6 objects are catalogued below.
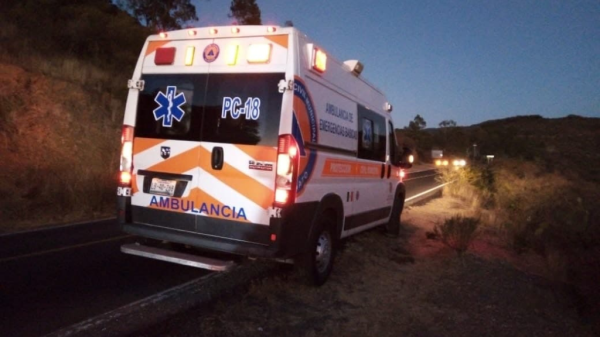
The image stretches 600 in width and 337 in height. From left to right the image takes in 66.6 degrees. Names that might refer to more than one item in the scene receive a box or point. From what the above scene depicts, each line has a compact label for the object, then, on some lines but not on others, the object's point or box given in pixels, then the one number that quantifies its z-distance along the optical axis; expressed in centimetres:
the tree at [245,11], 3875
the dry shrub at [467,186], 1797
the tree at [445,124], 8075
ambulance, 468
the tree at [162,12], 3080
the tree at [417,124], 8249
